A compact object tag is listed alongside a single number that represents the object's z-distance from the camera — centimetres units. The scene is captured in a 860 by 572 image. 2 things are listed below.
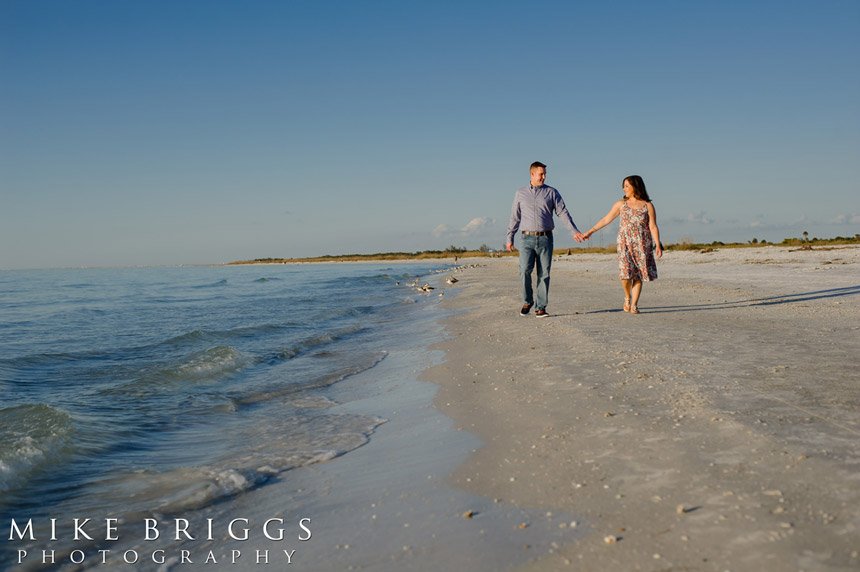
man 1071
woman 1023
